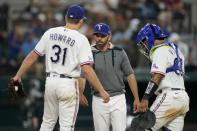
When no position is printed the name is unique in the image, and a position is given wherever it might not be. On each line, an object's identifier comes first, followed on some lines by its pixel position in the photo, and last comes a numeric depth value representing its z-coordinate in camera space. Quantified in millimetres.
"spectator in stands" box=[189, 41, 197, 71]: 32156
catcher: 19062
